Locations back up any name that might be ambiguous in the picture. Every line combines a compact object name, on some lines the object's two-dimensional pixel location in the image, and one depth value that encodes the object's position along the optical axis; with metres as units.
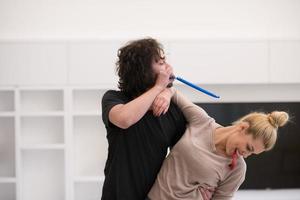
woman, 3.95
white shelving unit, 6.20
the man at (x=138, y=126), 3.91
